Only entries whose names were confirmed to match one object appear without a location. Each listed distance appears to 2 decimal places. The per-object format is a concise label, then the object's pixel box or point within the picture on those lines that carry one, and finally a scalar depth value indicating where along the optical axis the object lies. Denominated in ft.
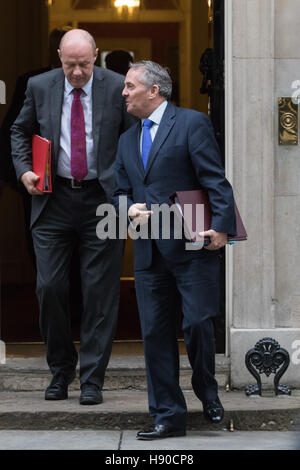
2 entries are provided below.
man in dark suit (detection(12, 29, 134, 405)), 34.80
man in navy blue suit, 30.86
